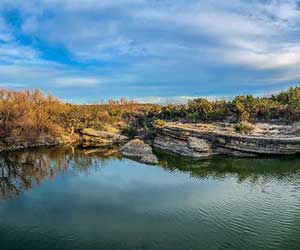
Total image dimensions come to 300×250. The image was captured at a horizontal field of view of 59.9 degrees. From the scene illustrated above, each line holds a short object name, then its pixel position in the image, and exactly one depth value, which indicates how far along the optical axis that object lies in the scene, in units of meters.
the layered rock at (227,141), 37.18
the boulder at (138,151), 37.60
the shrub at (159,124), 46.04
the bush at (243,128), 39.77
